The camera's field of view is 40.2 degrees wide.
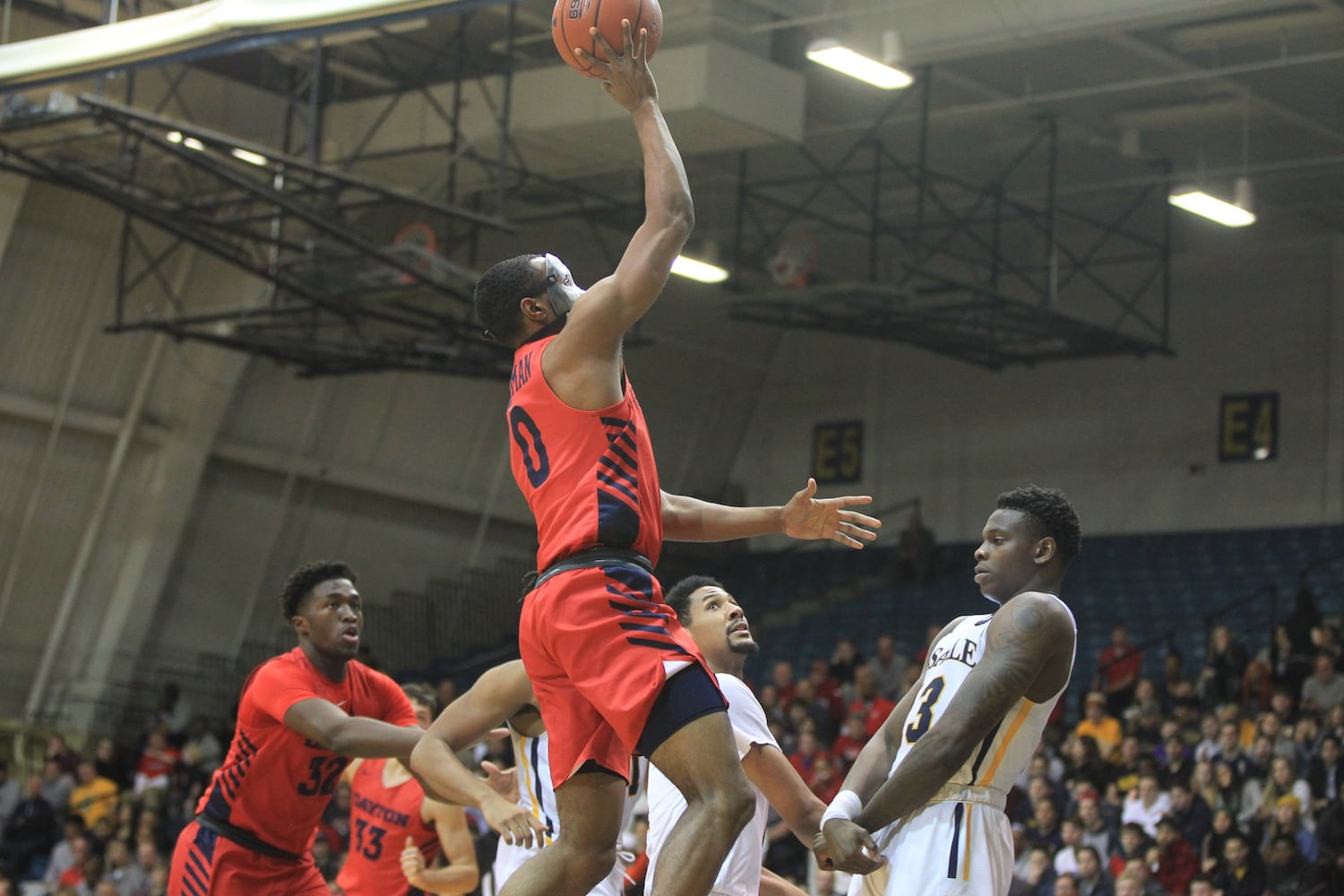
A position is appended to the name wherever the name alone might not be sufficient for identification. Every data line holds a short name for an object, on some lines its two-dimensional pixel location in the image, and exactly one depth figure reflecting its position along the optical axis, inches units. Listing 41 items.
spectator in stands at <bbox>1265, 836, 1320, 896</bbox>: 475.8
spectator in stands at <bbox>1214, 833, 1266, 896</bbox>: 473.4
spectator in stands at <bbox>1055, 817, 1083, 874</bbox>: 499.2
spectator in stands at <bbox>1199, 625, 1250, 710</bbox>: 633.0
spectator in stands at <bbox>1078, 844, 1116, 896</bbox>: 479.8
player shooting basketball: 181.5
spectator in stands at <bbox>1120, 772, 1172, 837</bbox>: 526.3
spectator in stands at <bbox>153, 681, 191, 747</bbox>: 825.5
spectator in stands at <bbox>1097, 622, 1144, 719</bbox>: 667.4
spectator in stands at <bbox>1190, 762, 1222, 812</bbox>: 530.0
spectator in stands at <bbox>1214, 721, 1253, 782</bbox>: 532.7
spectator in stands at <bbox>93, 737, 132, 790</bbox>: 768.3
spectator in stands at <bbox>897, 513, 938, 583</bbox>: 962.1
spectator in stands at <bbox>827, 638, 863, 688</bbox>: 767.7
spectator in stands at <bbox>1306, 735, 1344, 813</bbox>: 511.5
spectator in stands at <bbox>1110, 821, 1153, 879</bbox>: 488.4
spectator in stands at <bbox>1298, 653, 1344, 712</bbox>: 602.9
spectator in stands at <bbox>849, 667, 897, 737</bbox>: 669.3
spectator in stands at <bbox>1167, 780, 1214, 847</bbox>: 506.9
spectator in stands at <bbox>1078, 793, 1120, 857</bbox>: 520.4
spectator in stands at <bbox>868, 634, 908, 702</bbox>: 738.8
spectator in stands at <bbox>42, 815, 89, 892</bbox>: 675.4
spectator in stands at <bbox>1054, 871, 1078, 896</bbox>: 460.8
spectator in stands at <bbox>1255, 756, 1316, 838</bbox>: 507.3
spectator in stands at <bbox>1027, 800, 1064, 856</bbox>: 529.0
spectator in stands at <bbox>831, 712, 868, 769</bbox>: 646.5
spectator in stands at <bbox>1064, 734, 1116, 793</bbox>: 565.3
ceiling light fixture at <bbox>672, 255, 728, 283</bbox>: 808.3
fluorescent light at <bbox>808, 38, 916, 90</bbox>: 609.9
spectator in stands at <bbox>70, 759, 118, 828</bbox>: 737.0
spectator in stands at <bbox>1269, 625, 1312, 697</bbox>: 634.2
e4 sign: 928.9
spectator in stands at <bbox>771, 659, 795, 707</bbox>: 752.3
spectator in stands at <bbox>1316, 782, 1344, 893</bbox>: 475.2
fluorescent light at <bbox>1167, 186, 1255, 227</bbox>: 746.2
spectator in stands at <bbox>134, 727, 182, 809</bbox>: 732.7
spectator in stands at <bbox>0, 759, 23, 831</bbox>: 727.7
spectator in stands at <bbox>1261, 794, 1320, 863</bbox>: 487.2
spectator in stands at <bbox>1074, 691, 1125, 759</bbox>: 617.6
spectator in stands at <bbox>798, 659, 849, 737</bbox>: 716.0
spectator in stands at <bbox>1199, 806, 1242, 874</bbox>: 482.9
